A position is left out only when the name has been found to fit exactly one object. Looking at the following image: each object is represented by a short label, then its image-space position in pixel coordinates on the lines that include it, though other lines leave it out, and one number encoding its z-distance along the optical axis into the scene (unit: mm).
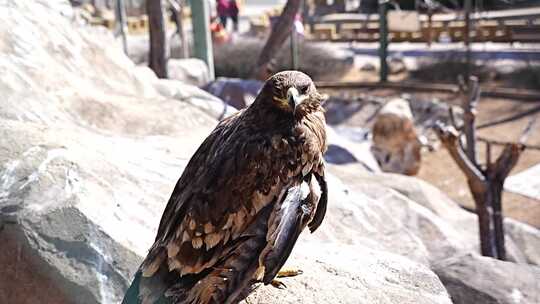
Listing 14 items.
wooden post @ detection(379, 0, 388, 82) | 13828
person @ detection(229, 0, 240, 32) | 16875
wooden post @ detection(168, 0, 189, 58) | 10658
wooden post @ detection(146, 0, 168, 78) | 8992
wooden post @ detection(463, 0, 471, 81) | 13172
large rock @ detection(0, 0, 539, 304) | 3207
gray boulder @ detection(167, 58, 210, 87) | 9461
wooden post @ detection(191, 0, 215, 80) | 9688
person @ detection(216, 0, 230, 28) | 16672
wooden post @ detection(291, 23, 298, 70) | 11962
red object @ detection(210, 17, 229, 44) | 14664
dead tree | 5773
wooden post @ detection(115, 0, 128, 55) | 11947
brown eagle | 2627
